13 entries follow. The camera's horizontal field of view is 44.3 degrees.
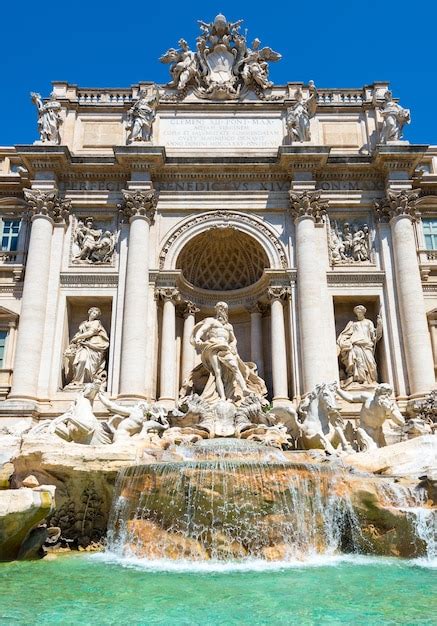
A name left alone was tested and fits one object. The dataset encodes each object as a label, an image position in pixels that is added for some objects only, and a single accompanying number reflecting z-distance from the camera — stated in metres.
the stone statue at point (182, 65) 23.27
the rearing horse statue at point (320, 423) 14.60
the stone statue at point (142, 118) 21.47
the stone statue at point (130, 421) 14.71
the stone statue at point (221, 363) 17.66
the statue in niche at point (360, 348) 19.16
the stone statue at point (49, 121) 21.27
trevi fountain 9.85
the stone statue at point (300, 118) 21.66
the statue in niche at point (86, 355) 19.02
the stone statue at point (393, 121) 21.66
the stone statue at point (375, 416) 14.28
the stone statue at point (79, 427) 13.64
